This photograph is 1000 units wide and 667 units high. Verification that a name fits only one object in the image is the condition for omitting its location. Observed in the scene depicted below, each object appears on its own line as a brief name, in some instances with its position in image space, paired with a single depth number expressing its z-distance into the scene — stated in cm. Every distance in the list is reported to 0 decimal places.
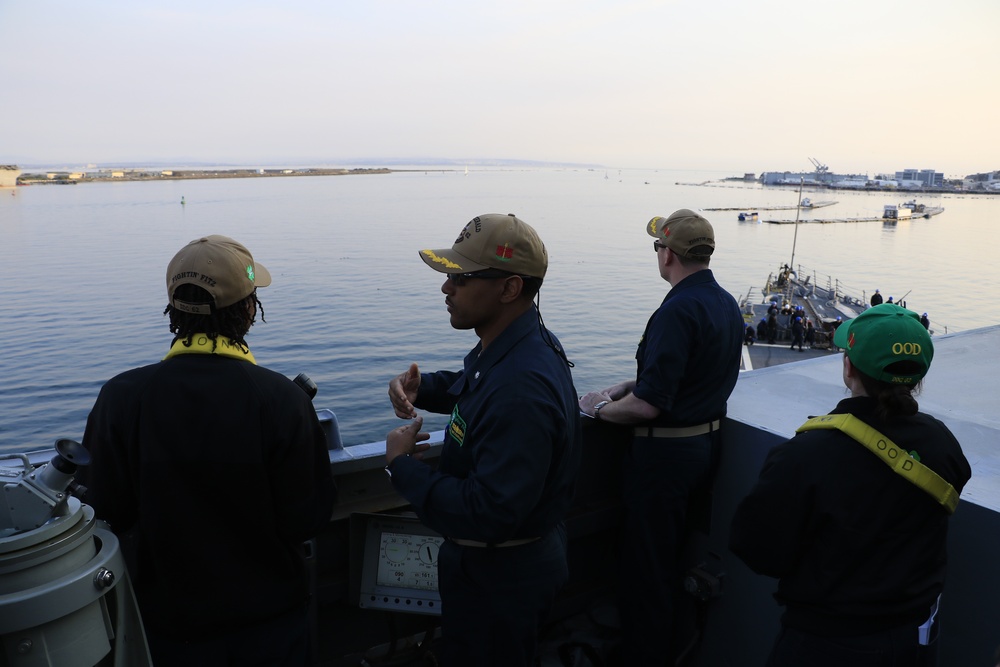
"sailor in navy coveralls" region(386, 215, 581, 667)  204
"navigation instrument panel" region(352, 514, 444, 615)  300
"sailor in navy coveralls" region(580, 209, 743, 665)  326
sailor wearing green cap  200
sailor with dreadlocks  198
